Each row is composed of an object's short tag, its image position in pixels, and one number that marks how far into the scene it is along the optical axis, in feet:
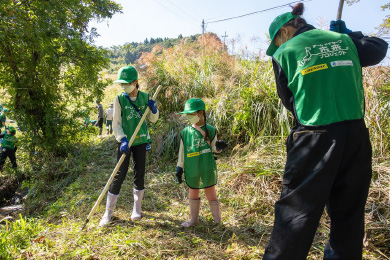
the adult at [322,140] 5.12
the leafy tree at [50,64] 15.93
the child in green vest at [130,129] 10.06
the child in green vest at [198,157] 9.29
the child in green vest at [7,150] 23.82
